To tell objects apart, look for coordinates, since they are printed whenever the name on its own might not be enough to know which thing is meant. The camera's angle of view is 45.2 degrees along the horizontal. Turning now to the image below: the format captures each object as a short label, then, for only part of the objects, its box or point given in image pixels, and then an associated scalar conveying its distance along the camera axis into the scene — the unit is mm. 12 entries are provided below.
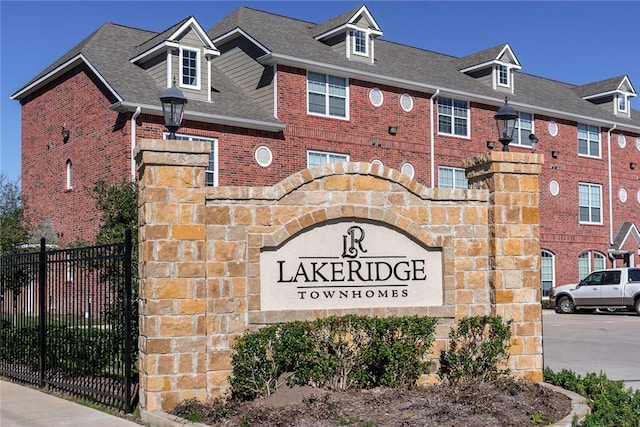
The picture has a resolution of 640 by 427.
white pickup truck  26984
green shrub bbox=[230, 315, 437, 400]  9156
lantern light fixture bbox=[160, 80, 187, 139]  9617
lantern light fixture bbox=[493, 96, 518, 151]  11281
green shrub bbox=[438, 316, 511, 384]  10109
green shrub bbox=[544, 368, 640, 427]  8219
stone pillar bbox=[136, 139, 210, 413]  9016
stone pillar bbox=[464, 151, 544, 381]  10602
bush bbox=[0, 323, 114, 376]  10750
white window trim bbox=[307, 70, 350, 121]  26953
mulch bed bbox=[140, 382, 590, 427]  8289
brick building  24328
